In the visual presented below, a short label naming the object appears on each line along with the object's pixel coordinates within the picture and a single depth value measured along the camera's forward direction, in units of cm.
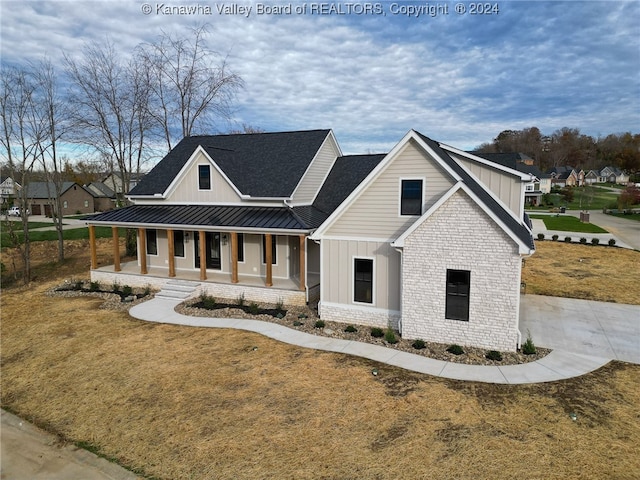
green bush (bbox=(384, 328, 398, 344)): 1230
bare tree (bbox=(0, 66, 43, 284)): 2202
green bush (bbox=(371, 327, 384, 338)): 1287
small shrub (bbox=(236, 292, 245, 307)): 1673
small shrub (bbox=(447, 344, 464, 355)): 1144
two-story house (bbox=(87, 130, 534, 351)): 1158
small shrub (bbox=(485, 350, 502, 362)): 1097
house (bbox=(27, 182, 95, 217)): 6309
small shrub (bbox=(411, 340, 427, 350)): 1184
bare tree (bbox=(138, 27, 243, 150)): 3039
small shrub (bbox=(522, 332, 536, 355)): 1126
